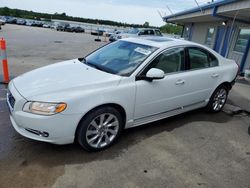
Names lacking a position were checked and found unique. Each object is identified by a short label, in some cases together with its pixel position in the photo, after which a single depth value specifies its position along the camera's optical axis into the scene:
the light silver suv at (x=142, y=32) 19.81
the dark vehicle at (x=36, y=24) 56.59
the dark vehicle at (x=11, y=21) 55.97
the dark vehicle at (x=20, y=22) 56.31
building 8.39
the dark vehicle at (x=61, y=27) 45.66
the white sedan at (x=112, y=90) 2.71
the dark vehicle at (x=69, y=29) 45.56
